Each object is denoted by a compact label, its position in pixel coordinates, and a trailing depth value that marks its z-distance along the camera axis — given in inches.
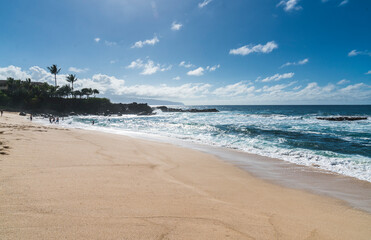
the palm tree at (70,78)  3134.8
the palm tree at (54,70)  2746.3
